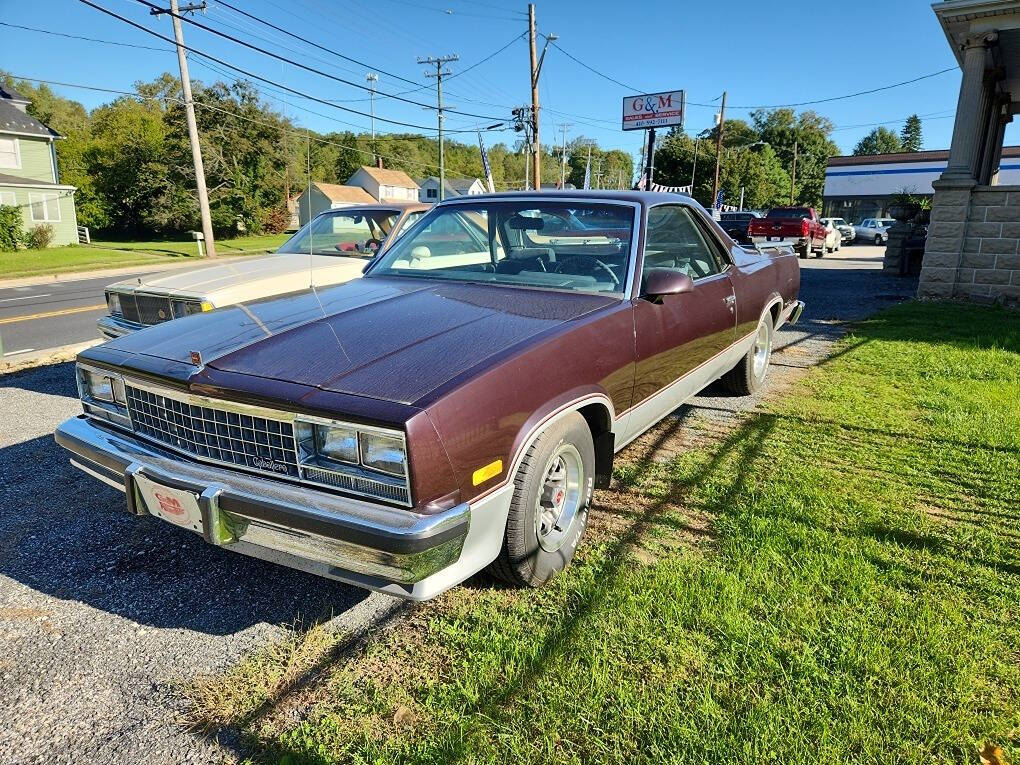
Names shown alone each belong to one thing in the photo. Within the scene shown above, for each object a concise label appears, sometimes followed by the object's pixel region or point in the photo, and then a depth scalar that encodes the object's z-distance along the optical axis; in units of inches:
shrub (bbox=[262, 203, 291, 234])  1917.2
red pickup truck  916.0
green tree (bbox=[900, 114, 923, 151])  4665.4
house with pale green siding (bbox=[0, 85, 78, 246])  1279.5
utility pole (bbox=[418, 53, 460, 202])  1770.4
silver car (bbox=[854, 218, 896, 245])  1381.6
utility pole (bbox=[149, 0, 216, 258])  869.2
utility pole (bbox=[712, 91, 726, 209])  1730.8
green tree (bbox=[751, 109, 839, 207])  3312.0
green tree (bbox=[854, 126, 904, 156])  4611.2
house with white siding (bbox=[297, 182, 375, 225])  2279.8
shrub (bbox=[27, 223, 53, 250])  1245.1
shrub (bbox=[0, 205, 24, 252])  1189.7
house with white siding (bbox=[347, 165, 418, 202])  2910.9
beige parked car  207.5
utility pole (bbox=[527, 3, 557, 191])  1103.0
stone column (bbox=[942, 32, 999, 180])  404.2
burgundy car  85.1
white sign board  1631.4
